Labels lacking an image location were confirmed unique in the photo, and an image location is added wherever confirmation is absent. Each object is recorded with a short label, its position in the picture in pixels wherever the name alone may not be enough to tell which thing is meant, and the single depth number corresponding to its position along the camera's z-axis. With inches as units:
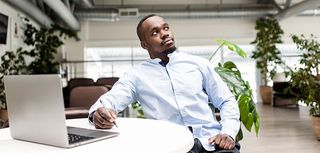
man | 57.6
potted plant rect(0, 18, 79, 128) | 231.1
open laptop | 35.0
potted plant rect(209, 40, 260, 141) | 83.2
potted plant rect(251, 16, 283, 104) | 298.2
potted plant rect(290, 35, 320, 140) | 148.1
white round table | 36.1
